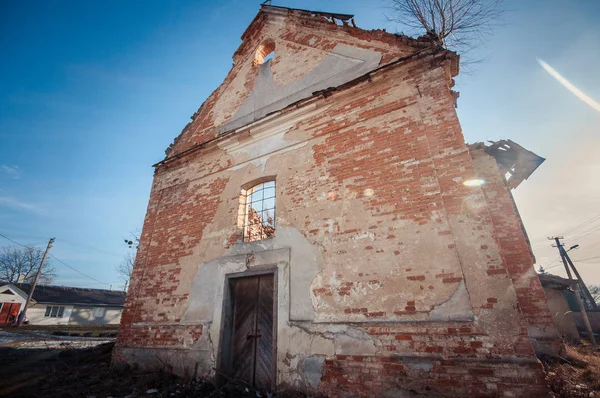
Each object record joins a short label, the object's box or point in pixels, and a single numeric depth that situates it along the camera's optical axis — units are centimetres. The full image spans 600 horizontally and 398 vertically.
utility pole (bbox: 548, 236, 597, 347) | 1947
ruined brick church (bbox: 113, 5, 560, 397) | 372
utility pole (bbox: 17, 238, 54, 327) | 2320
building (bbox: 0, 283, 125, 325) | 2845
